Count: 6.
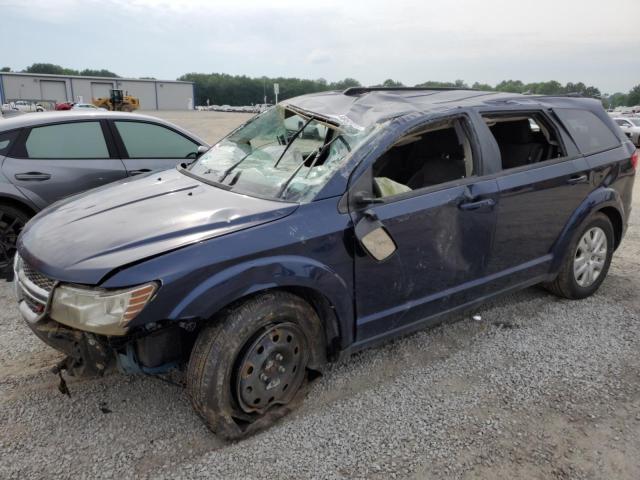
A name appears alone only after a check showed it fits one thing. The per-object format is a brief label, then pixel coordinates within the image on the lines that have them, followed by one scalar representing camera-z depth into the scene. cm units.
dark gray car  472
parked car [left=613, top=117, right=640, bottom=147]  2192
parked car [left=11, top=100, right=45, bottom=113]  4403
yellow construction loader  4171
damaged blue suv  235
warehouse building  6241
